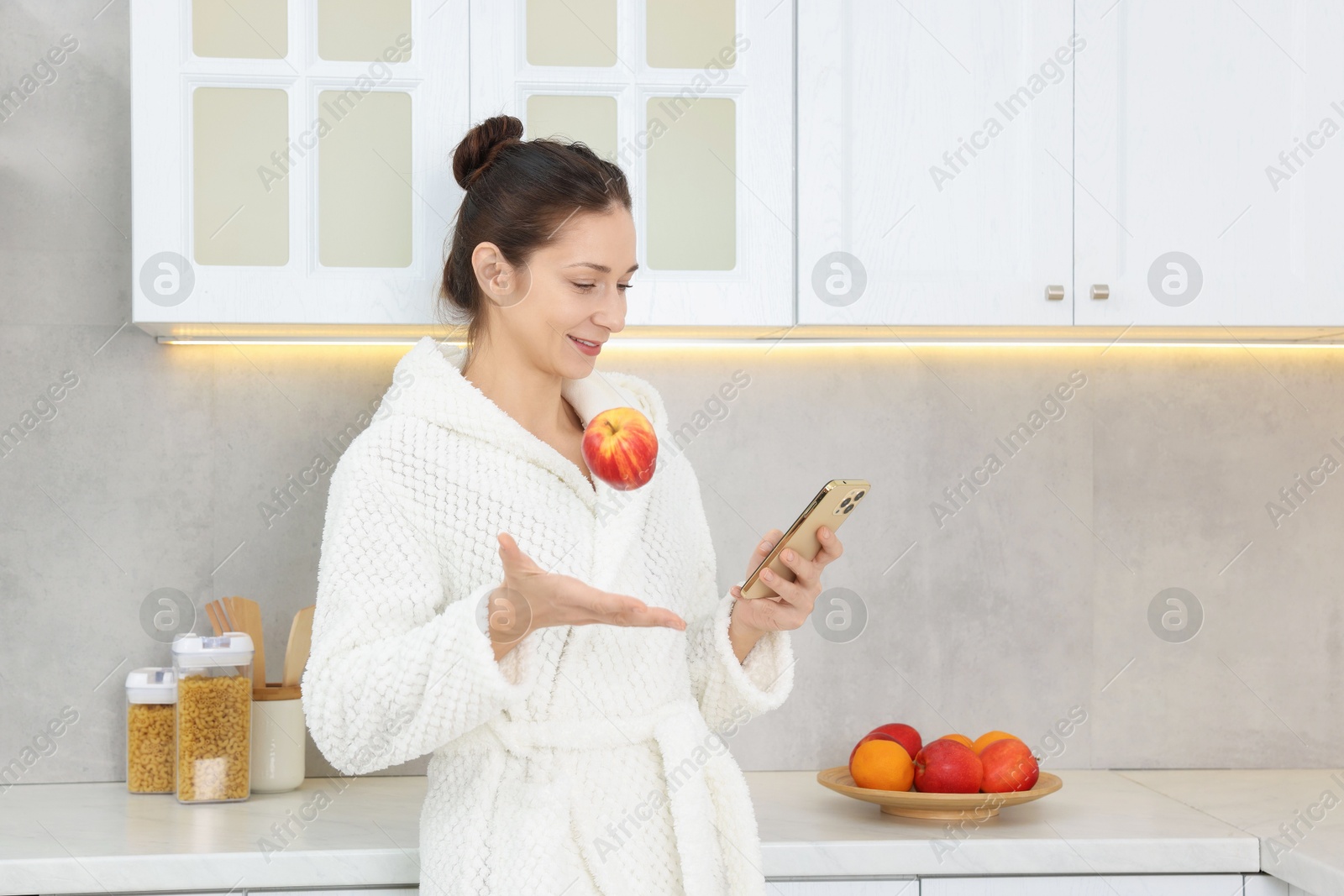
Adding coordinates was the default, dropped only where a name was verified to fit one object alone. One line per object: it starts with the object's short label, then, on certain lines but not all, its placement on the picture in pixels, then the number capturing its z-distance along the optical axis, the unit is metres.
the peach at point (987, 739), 1.67
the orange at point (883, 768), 1.58
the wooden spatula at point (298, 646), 1.75
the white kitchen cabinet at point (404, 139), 1.52
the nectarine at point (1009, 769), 1.56
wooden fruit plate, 1.52
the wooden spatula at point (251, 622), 1.75
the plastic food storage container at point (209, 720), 1.63
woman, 1.14
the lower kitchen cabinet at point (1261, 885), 1.47
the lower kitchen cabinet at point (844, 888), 1.43
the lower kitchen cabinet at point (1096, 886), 1.46
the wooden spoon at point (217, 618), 1.74
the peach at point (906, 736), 1.67
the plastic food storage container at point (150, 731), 1.70
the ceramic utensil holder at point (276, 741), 1.69
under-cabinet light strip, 1.82
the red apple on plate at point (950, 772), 1.55
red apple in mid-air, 1.21
